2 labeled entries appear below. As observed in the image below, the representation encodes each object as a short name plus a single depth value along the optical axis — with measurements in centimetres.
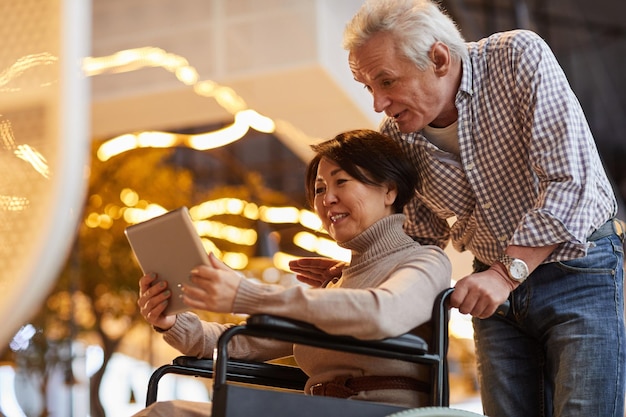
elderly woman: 260
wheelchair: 251
